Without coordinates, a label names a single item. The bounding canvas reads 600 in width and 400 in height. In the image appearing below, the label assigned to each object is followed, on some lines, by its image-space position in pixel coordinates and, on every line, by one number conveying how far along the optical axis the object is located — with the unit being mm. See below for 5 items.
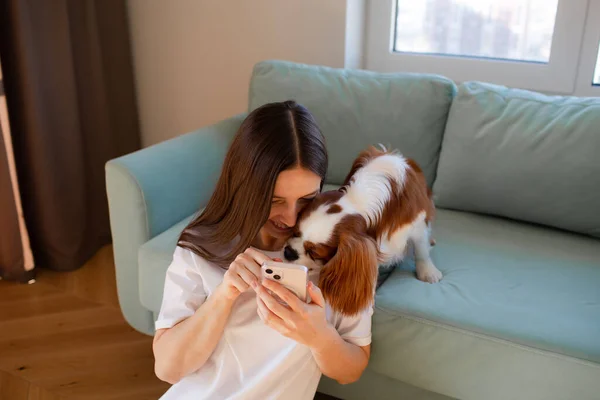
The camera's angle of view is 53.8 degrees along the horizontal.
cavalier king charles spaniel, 1183
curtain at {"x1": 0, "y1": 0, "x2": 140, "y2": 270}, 2299
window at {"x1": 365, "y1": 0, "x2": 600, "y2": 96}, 2217
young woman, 1144
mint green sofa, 1367
